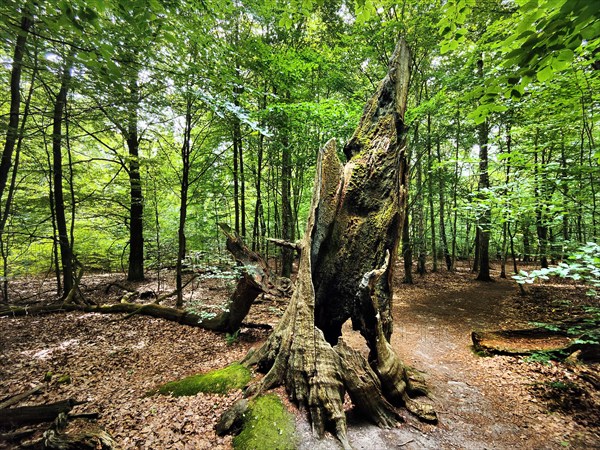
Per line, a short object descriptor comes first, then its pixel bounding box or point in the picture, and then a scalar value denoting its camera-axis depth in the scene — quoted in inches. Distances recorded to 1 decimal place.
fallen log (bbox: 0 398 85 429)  130.0
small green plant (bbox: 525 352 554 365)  183.0
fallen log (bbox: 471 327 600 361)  195.9
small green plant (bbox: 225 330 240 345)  240.0
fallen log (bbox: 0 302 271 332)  259.1
